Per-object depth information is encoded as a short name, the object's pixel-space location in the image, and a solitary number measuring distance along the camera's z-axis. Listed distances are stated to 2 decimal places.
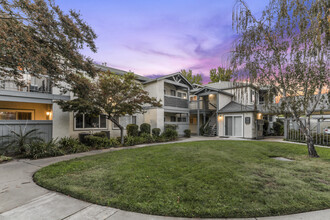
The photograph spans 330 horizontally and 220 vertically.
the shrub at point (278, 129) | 18.02
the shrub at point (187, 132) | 16.13
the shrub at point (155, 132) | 13.66
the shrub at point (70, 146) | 8.46
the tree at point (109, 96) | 8.46
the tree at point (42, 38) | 4.81
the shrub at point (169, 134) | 13.88
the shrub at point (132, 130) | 12.72
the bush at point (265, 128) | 17.63
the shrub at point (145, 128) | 13.51
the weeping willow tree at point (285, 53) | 5.93
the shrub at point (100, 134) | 10.92
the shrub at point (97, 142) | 9.73
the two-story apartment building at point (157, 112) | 9.09
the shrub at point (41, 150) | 7.19
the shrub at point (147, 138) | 12.17
